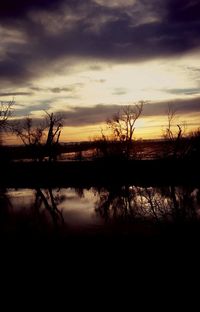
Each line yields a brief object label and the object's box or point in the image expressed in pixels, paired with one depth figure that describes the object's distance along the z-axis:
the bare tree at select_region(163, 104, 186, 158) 38.53
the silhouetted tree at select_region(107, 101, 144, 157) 45.22
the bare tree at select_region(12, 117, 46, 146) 51.81
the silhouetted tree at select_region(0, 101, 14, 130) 33.94
